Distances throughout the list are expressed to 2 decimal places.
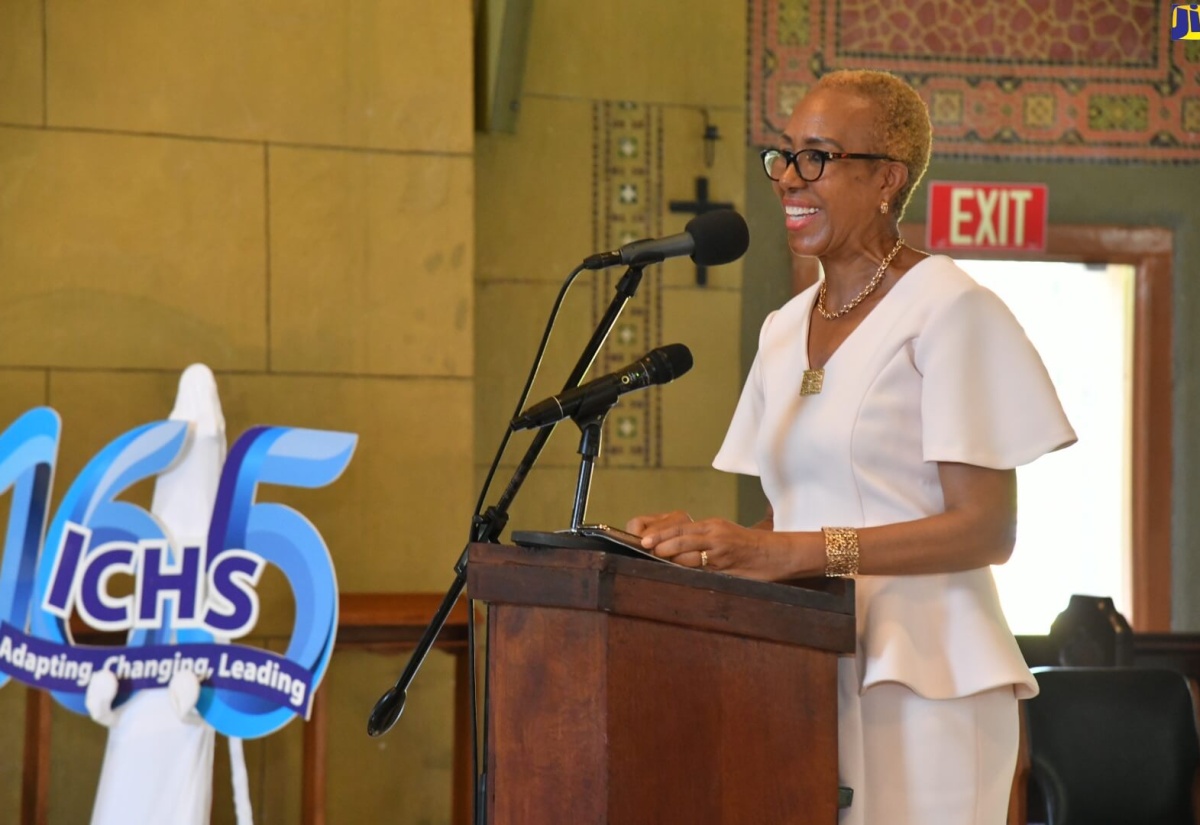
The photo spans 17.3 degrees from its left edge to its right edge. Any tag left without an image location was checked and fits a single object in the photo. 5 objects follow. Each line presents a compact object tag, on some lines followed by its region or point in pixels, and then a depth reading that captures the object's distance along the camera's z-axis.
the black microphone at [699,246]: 4.68
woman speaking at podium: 4.48
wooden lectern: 4.22
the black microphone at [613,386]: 4.48
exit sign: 10.58
